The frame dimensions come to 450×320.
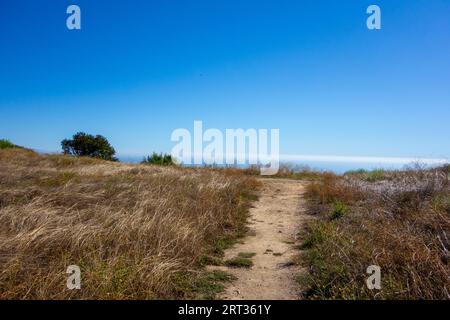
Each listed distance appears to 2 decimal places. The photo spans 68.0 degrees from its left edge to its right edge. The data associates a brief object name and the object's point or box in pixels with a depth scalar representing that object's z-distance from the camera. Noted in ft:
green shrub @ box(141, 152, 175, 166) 88.17
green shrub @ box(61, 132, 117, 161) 109.40
